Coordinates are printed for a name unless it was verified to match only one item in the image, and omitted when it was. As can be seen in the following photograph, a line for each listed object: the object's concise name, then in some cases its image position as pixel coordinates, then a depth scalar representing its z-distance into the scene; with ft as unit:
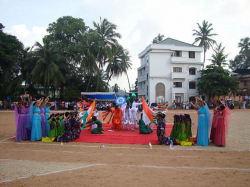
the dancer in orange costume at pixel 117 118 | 44.99
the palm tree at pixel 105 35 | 114.83
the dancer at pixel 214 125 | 31.32
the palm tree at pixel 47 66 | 105.50
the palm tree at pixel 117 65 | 135.64
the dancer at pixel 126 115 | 45.93
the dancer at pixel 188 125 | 31.53
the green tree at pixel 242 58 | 175.89
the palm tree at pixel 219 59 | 137.69
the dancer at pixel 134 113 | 44.89
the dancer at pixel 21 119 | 33.88
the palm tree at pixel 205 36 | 149.69
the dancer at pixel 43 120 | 35.73
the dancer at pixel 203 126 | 30.40
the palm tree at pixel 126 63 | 137.59
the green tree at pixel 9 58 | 107.76
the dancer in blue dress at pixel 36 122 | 33.58
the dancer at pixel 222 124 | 29.94
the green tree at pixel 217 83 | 123.75
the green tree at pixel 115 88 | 158.74
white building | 136.36
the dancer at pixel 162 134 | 30.89
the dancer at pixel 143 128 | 39.40
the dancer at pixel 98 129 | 39.68
